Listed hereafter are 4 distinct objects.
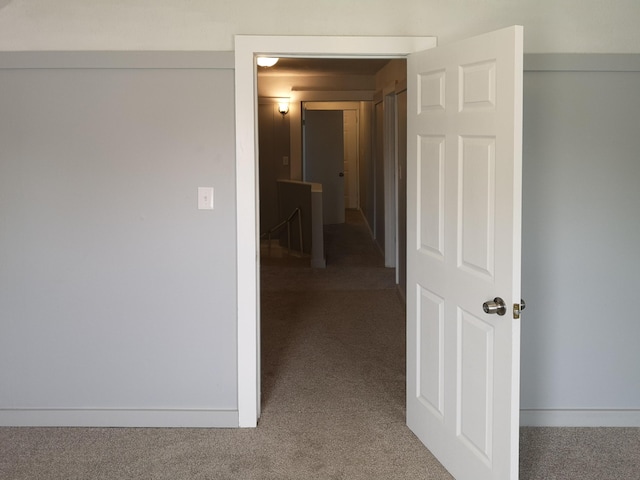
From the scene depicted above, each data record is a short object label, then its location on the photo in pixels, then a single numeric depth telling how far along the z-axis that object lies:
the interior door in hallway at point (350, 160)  16.44
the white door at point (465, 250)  3.08
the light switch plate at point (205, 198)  4.16
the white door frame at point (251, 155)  4.03
